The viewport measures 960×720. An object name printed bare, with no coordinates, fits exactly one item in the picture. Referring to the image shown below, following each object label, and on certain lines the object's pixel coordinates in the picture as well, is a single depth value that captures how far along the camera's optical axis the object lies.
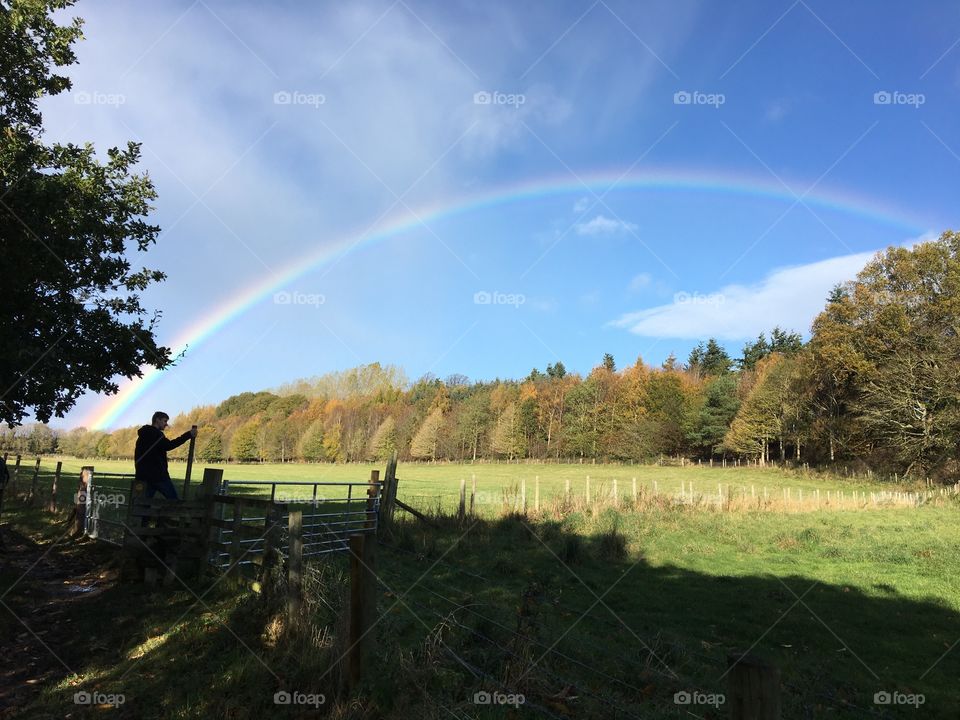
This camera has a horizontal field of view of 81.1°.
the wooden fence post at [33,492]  17.16
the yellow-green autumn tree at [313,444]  105.38
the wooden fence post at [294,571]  5.81
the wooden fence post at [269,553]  6.68
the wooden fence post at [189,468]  9.31
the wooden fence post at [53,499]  15.43
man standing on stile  9.44
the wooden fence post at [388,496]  15.57
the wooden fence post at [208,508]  8.42
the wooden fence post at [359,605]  4.53
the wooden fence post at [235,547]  7.88
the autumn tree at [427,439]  92.31
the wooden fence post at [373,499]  14.96
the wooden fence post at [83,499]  11.64
